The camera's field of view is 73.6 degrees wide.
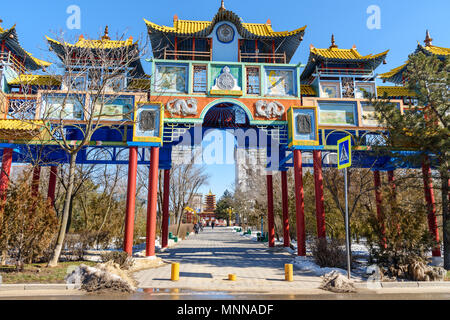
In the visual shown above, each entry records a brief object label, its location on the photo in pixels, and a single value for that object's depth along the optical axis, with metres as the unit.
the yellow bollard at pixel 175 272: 10.59
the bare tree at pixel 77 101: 13.81
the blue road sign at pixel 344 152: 9.90
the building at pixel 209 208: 96.90
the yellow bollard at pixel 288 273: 10.73
